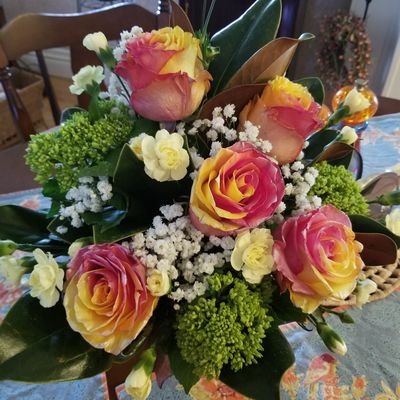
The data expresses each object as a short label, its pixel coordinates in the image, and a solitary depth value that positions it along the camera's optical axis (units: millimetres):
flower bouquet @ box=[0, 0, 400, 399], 377
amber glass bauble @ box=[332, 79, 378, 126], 959
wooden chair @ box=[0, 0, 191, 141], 1010
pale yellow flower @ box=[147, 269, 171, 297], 379
